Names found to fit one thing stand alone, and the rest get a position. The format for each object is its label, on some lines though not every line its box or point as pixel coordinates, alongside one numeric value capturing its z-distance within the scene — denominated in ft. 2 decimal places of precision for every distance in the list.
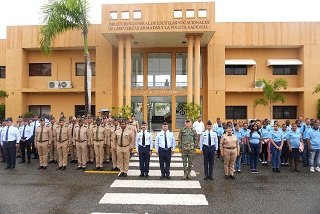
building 71.61
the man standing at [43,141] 34.40
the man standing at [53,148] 37.27
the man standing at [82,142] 33.95
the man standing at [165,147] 29.58
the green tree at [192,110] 58.85
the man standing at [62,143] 33.99
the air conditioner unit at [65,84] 75.51
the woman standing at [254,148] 32.37
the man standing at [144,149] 30.14
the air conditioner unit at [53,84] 76.02
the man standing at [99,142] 33.53
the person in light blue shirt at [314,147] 33.17
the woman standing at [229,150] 29.07
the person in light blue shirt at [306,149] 35.69
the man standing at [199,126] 50.29
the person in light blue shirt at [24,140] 38.70
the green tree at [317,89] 65.63
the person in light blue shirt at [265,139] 35.53
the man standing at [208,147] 29.19
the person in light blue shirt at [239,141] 32.10
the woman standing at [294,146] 33.06
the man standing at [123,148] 30.60
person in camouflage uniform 28.91
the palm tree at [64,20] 52.01
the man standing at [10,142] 34.96
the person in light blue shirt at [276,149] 32.68
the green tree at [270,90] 65.05
